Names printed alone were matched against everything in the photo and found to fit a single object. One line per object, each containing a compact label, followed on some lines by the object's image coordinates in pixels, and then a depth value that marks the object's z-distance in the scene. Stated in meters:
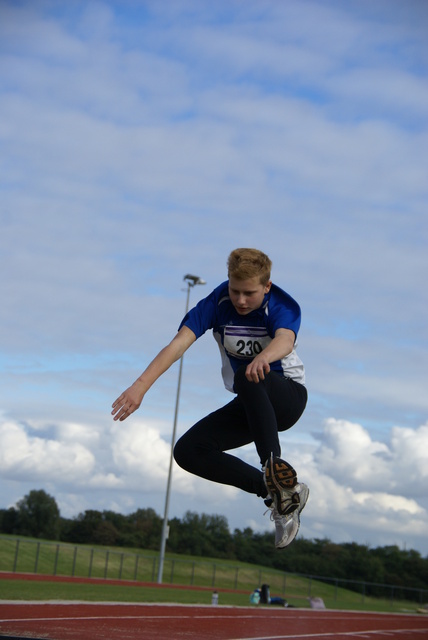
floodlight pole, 37.66
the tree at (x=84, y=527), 70.50
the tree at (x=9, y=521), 74.00
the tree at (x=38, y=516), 74.39
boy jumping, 5.41
